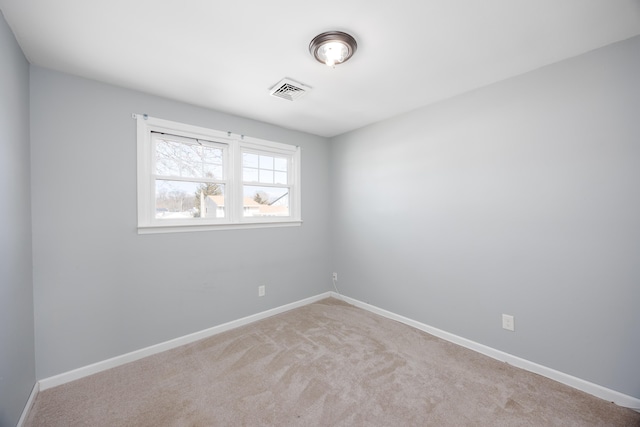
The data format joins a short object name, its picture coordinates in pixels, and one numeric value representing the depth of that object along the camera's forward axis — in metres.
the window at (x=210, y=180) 2.44
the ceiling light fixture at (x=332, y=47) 1.65
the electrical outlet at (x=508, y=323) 2.19
